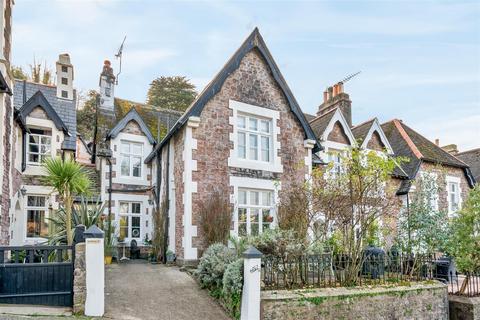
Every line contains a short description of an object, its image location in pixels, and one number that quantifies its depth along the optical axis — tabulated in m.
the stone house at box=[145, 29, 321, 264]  12.53
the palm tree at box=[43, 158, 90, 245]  10.21
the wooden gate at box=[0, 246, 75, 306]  7.97
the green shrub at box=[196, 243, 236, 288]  9.46
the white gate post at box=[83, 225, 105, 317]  7.72
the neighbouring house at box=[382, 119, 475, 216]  19.67
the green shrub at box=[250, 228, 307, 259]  9.29
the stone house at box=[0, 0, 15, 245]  10.41
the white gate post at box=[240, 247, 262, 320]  8.15
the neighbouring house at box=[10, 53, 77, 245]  14.27
